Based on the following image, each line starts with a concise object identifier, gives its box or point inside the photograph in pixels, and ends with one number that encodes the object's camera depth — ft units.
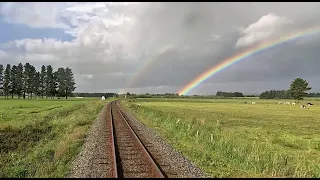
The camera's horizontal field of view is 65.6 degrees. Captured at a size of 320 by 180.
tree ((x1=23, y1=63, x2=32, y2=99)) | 352.24
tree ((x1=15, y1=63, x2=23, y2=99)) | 347.18
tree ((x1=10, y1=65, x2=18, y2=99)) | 346.86
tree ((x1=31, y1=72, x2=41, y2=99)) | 356.20
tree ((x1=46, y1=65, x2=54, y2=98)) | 367.81
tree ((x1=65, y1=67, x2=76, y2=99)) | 391.02
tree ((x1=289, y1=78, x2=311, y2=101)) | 390.37
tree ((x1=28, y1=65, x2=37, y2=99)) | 354.59
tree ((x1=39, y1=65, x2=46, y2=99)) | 365.23
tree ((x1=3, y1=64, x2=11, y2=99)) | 343.63
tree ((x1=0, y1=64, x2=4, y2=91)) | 345.57
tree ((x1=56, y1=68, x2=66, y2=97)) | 381.03
